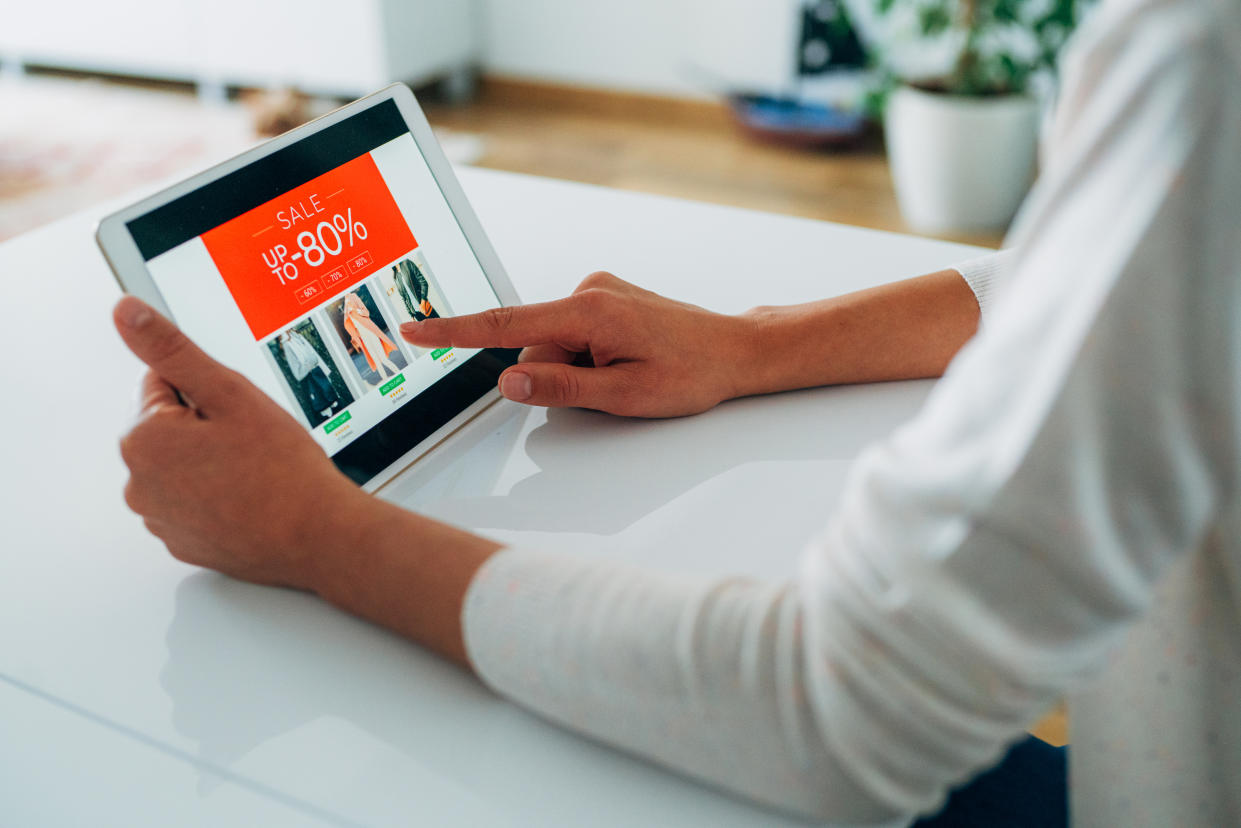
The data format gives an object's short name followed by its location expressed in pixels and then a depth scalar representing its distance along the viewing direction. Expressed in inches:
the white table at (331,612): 17.8
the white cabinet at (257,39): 126.6
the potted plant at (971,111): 92.8
